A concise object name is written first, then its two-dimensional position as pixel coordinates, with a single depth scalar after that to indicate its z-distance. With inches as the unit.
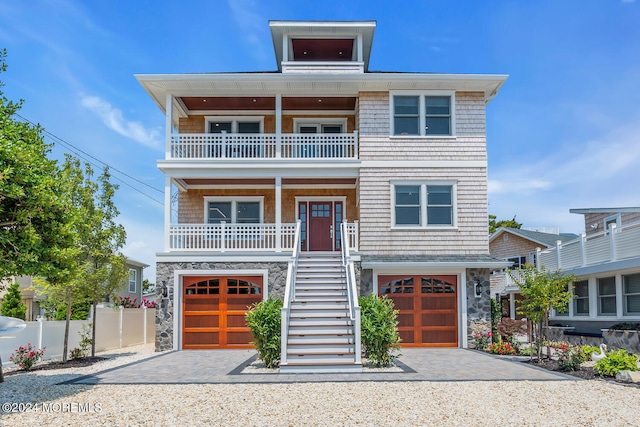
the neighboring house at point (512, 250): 1131.3
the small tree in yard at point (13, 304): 840.9
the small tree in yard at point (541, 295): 517.7
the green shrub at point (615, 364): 432.5
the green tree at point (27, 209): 344.8
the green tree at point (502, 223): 1775.2
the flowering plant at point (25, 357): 526.0
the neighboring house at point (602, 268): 674.8
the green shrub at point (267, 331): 490.6
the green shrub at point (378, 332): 489.1
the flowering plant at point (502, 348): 607.5
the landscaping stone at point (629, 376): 418.9
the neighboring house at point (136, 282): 1309.1
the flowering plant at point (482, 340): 649.0
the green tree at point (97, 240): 592.1
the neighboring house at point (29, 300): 1066.1
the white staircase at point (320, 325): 475.5
